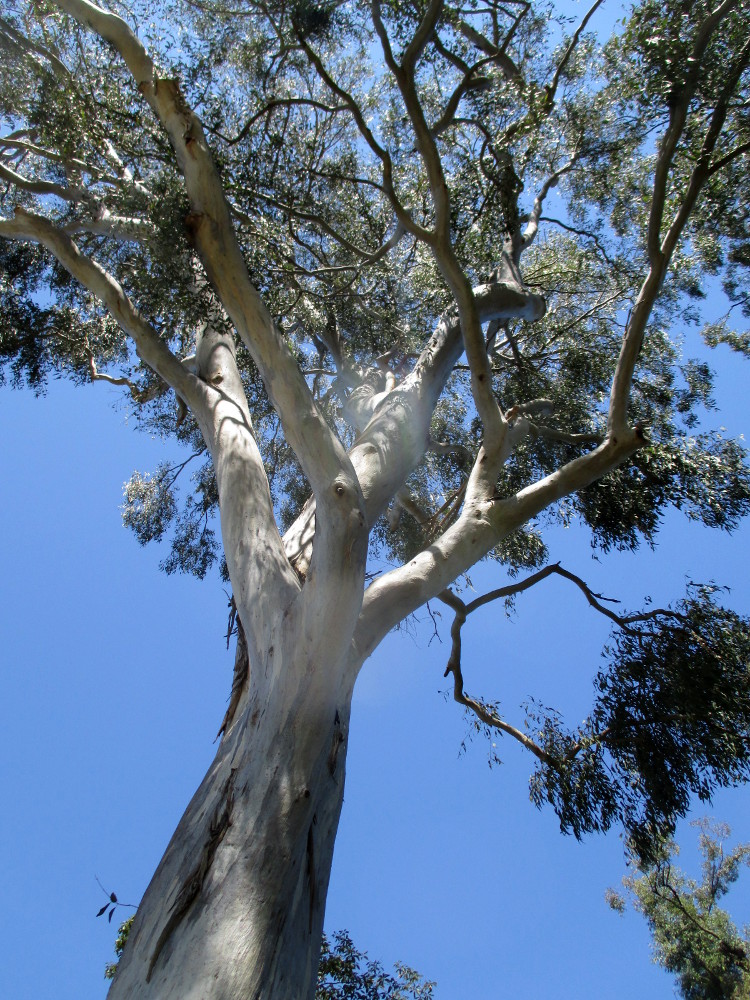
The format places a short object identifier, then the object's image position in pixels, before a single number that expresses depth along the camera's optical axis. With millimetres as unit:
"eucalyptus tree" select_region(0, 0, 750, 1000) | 2336
